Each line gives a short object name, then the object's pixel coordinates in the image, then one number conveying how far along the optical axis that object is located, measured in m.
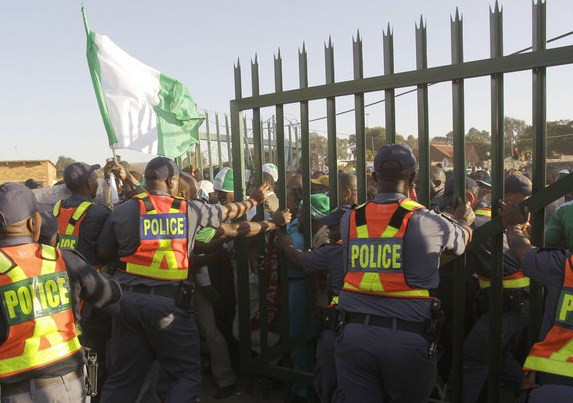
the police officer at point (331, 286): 3.28
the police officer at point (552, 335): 2.21
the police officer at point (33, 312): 2.44
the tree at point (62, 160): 52.94
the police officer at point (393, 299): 2.69
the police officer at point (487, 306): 3.41
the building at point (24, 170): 25.70
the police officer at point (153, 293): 3.67
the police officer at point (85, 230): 3.95
